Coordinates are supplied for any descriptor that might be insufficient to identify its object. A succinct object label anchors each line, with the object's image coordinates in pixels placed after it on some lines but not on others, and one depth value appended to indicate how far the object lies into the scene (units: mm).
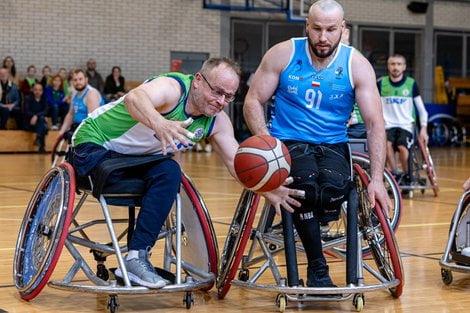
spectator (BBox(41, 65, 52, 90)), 18438
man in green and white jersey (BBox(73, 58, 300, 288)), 4152
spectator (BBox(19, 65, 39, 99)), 18172
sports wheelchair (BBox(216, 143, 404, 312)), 4219
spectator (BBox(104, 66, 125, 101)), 18844
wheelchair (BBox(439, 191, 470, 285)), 4836
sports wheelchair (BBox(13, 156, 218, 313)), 4129
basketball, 4086
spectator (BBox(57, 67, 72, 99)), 18469
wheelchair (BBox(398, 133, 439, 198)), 9922
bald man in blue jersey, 4359
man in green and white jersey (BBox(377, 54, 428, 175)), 9969
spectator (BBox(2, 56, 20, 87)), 18078
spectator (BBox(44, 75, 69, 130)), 18281
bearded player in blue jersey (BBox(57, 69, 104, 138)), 10977
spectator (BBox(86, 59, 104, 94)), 19031
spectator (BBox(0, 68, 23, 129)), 17609
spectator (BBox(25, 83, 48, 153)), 17641
